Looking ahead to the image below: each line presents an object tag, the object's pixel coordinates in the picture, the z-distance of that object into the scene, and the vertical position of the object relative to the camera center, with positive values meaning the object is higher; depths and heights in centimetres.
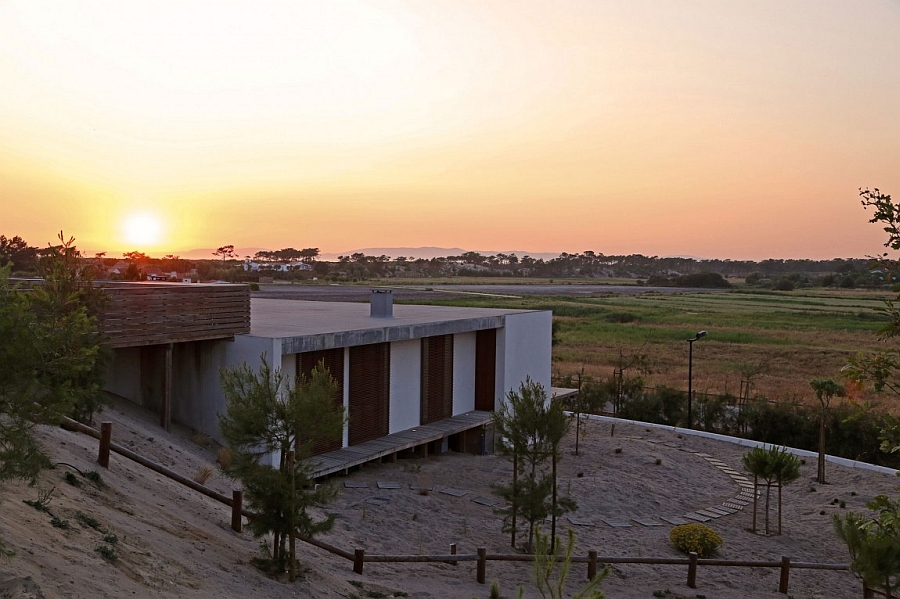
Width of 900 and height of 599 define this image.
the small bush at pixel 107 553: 875 -350
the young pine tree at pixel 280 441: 1027 -253
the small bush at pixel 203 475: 1409 -413
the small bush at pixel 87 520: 950 -338
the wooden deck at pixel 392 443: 1731 -474
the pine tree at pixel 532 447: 1498 -375
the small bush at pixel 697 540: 1580 -574
